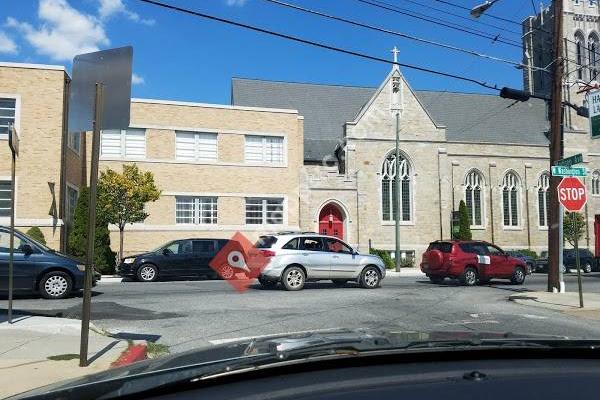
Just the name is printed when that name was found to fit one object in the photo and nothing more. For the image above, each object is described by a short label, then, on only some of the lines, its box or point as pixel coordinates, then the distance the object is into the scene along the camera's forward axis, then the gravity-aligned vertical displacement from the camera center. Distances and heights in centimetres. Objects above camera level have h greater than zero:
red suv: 1900 -76
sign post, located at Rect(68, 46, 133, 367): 648 +168
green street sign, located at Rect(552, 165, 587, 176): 1356 +161
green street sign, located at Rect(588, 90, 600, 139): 1380 +307
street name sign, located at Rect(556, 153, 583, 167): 1356 +189
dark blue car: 1287 -65
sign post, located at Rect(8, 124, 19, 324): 887 +137
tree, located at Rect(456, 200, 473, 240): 3397 +94
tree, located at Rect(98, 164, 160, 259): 2336 +187
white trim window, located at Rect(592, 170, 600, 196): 4059 +398
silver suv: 1609 -62
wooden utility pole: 1588 +273
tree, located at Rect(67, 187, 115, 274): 2244 +9
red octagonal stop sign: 1284 +102
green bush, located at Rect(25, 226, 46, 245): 2110 +27
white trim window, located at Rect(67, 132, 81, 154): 2408 +427
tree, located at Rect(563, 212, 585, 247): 3734 +89
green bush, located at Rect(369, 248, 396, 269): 3102 -91
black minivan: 2002 -74
